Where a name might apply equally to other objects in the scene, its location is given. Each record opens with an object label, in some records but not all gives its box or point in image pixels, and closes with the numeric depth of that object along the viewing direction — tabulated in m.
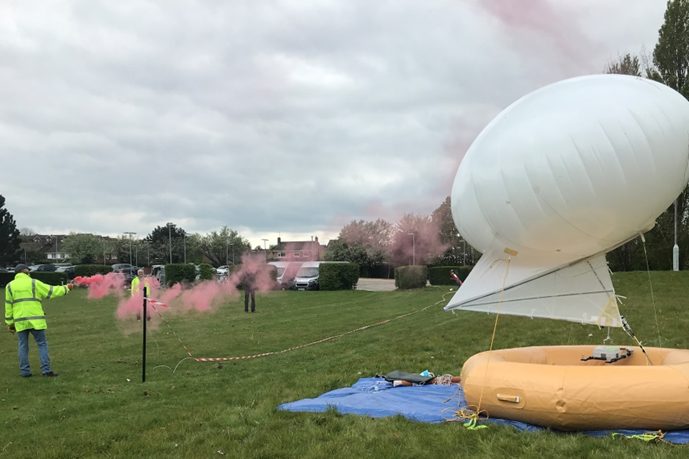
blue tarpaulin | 6.39
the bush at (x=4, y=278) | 47.68
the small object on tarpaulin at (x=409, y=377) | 8.09
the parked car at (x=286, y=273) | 35.25
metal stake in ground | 9.32
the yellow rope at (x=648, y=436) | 5.25
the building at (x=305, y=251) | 48.71
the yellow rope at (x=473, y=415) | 5.93
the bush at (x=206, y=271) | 33.06
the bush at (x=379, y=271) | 54.31
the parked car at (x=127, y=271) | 34.38
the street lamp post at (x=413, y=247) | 40.95
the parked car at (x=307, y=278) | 35.12
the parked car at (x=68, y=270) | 46.99
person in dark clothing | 21.27
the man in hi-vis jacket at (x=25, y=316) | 9.93
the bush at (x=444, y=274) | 35.78
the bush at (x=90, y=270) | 44.84
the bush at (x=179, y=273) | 34.41
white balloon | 5.73
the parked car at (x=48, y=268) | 48.21
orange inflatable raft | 5.40
